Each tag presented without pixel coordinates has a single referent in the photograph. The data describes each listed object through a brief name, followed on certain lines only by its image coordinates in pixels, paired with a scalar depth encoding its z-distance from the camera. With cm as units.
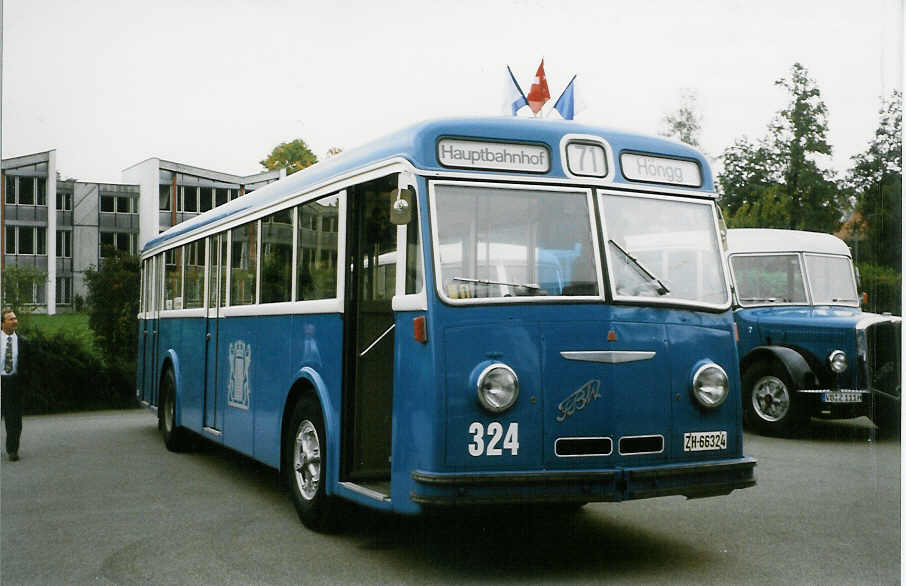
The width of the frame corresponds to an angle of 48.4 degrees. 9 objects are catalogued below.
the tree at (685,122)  3756
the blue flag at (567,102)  1081
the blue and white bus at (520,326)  577
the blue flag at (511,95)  1060
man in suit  1016
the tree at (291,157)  2931
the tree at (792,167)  2244
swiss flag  951
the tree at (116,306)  1492
